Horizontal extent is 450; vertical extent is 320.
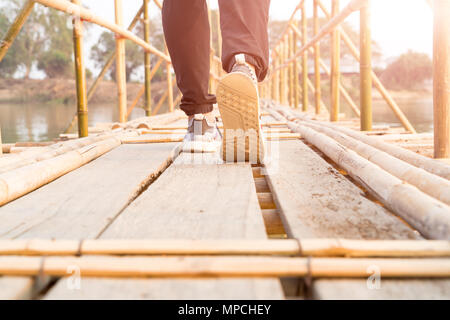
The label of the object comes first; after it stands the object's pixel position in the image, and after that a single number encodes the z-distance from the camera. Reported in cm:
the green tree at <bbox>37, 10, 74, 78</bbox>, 1969
